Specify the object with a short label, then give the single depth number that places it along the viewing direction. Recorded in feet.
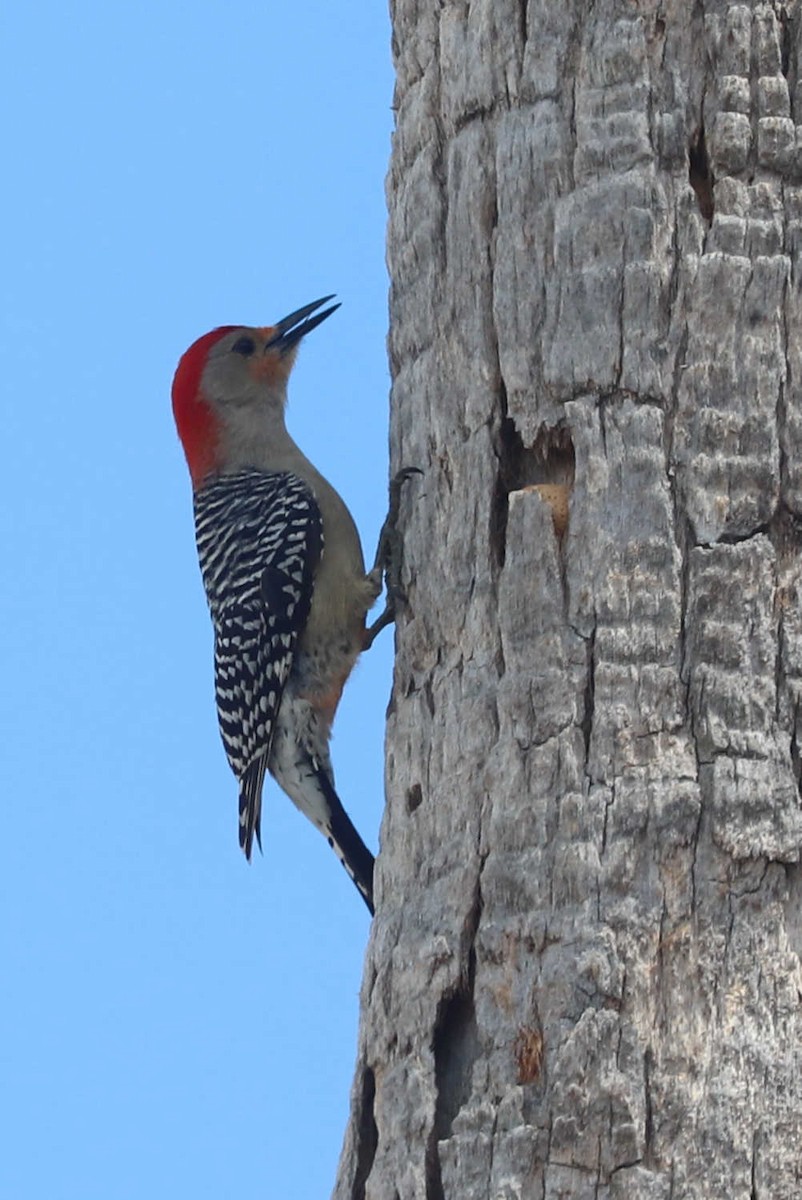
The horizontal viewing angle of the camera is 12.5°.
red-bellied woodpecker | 35.88
